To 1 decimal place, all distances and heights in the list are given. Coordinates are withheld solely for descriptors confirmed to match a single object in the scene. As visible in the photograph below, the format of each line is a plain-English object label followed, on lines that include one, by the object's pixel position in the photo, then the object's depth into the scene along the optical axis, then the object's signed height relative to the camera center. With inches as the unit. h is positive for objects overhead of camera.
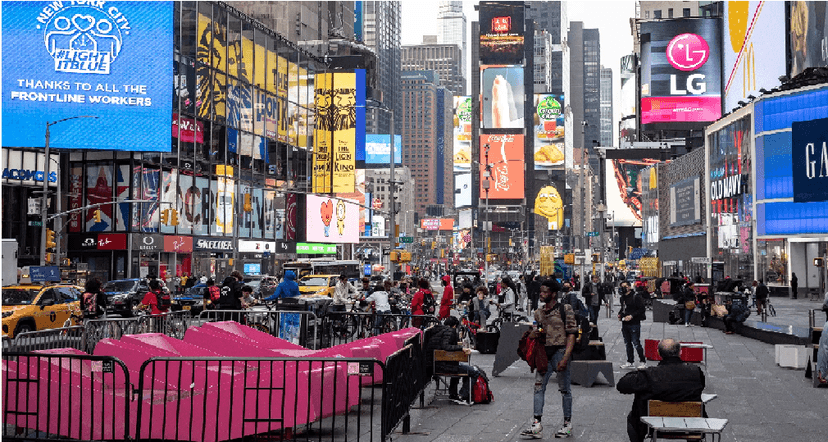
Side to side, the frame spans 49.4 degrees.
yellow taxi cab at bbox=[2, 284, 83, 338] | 911.0 -66.2
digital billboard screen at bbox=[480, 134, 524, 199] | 7121.1 +699.3
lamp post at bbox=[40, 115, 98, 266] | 1563.7 +44.9
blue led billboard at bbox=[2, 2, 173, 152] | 2049.7 +400.0
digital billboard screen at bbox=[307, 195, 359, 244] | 3375.5 +96.4
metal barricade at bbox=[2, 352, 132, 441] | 382.3 -66.8
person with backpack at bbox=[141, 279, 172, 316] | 794.2 -51.7
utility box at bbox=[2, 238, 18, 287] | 845.8 -17.7
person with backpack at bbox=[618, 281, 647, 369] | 682.8 -55.6
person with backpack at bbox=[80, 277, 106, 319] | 745.6 -47.7
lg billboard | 3225.9 +637.7
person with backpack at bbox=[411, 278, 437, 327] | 818.8 -50.1
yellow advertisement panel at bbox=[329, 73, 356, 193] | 3624.5 +436.0
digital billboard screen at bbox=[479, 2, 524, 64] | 7337.6 +1757.8
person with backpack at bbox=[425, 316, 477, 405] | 523.2 -59.4
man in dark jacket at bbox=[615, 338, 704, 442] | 326.0 -50.2
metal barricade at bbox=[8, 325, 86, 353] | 534.7 -60.2
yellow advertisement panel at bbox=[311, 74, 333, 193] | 3548.2 +425.1
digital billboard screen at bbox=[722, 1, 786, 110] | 2498.8 +601.7
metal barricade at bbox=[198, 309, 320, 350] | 731.4 -65.1
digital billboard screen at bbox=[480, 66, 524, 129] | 7170.3 +1199.1
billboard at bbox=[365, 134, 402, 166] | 6628.9 +713.2
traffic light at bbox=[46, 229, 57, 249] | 1565.0 +8.6
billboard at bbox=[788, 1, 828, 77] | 2160.4 +530.4
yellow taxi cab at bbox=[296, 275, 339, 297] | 1452.8 -65.6
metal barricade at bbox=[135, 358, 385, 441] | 374.6 -66.5
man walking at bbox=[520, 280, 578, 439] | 429.4 -45.9
